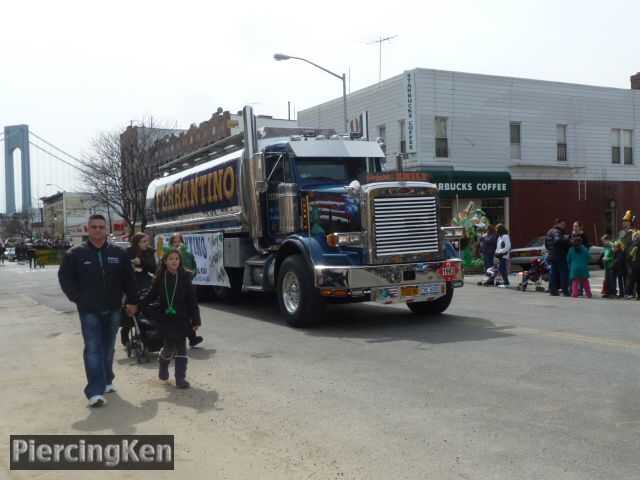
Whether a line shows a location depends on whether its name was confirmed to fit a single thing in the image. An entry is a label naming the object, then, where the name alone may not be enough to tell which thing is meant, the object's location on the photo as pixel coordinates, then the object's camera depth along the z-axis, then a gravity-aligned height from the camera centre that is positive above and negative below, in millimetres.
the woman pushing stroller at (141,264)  9242 -476
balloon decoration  23547 -119
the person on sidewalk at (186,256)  11312 -454
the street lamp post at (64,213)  112319 +3217
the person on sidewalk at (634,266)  14273 -1058
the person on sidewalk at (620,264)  14887 -1061
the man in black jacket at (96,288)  6434 -546
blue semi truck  10461 -11
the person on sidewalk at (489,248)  19281 -793
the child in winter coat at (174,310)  7211 -882
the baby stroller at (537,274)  16953 -1417
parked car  22781 -1192
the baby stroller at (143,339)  8328 -1376
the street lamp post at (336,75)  27703 +6220
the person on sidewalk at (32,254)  47412 -1473
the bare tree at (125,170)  45719 +4137
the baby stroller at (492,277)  18641 -1594
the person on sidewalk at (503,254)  18109 -919
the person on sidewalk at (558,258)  15752 -931
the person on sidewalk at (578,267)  15219 -1126
